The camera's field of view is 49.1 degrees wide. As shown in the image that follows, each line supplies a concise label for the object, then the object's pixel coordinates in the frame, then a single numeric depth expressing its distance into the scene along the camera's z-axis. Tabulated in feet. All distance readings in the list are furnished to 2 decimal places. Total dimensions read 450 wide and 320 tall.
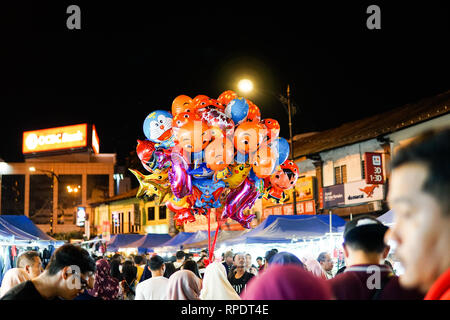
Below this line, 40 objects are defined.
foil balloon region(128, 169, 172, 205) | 28.48
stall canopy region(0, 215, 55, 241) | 42.58
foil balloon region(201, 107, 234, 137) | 25.26
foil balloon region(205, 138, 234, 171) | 24.95
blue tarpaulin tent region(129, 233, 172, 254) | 79.05
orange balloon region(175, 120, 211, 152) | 24.40
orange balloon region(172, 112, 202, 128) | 25.00
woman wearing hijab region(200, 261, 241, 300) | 18.62
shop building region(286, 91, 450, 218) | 65.05
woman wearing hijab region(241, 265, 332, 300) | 5.02
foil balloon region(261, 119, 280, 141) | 27.61
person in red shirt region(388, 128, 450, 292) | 4.03
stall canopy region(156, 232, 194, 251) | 72.59
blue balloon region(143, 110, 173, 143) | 27.43
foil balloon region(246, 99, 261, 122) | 27.73
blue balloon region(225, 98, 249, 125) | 26.43
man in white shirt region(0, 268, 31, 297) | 19.11
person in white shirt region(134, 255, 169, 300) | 20.27
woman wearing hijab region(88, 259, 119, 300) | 21.27
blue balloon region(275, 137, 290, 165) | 27.71
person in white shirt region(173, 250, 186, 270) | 38.97
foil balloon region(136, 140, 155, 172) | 27.94
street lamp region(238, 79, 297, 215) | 50.42
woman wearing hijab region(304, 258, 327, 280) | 24.05
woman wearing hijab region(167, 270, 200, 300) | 18.25
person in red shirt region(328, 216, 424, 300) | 9.33
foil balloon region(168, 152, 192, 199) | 25.59
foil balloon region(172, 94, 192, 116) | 27.20
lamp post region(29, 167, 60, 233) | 201.66
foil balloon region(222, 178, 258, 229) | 27.66
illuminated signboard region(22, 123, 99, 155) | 199.00
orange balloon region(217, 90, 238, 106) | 27.25
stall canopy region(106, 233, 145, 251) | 83.71
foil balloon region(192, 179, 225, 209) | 26.89
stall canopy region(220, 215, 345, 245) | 45.01
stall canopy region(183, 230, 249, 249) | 54.13
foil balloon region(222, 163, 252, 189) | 26.78
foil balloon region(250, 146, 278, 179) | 26.63
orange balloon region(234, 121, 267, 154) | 25.72
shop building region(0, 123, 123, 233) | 201.57
